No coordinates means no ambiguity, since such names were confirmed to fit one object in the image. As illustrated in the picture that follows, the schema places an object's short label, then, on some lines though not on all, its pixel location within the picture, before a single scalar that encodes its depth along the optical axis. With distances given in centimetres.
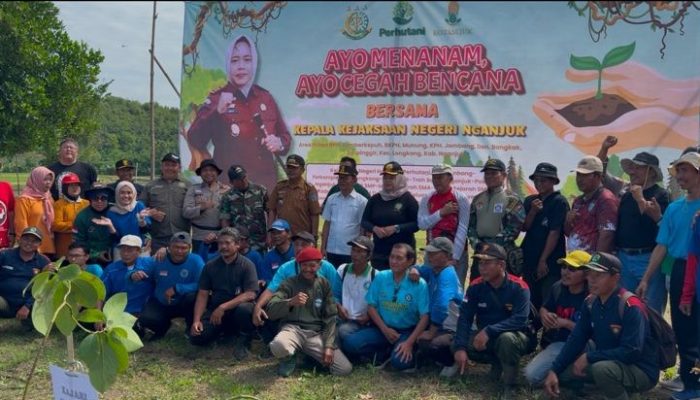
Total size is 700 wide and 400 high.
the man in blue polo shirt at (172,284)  589
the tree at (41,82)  724
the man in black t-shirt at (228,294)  563
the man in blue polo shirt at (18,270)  623
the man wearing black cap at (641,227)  492
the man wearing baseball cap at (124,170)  693
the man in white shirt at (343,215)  608
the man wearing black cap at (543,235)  534
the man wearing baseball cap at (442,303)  508
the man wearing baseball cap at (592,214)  500
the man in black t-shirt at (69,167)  684
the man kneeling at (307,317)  512
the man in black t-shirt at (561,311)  468
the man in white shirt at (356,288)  540
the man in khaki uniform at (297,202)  626
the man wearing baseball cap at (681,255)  441
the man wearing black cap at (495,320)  470
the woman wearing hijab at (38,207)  638
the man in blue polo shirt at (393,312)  518
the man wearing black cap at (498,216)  541
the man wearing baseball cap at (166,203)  650
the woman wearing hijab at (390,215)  580
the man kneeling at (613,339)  421
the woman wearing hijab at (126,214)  634
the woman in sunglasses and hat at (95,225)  630
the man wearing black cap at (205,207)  643
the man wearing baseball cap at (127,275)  602
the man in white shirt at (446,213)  561
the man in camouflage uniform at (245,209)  627
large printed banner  621
